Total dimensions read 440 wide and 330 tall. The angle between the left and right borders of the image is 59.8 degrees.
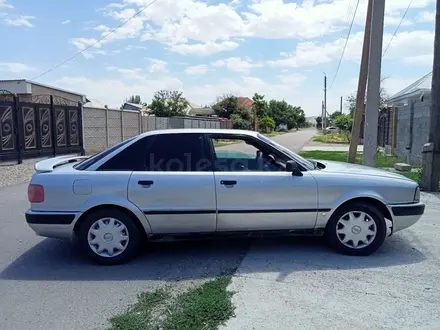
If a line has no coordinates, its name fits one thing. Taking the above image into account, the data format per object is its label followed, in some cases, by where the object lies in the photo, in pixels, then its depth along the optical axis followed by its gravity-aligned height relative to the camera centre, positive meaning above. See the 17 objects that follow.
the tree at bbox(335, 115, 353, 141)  34.81 +0.25
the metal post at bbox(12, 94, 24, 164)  13.63 +0.02
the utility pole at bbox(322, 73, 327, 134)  59.58 +3.92
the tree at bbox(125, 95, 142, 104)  76.62 +5.77
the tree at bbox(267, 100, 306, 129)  89.56 +3.35
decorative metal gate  13.41 -0.06
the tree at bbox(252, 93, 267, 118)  68.20 +4.24
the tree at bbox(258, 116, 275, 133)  64.34 +0.44
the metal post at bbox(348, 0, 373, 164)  11.59 +1.36
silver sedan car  4.39 -0.82
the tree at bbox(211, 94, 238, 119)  55.16 +2.98
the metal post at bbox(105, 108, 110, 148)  20.00 -0.25
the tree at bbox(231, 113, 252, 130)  49.33 +0.61
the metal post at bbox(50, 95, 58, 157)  15.65 -0.07
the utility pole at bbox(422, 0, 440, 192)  8.53 -0.18
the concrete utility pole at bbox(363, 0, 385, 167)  9.11 +1.13
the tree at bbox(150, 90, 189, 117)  45.91 +2.75
